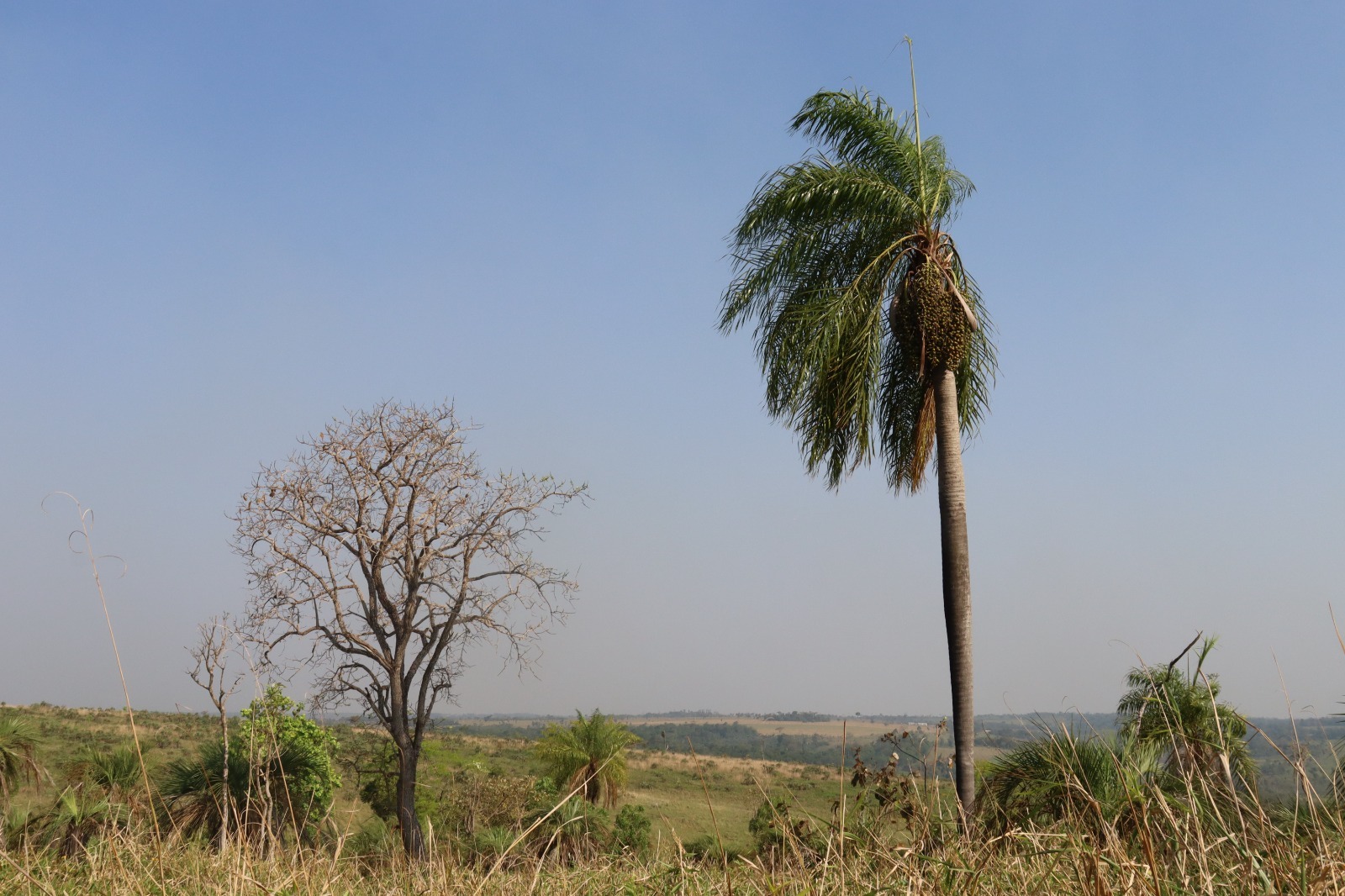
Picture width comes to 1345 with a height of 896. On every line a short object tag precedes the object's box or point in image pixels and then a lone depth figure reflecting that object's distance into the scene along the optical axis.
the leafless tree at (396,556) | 21.34
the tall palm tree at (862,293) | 12.77
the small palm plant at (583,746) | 28.25
